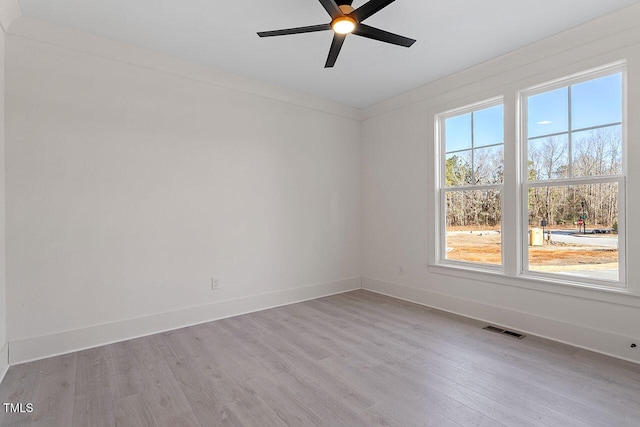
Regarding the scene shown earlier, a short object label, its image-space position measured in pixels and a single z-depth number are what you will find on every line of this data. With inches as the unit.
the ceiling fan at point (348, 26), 82.2
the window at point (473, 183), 138.6
